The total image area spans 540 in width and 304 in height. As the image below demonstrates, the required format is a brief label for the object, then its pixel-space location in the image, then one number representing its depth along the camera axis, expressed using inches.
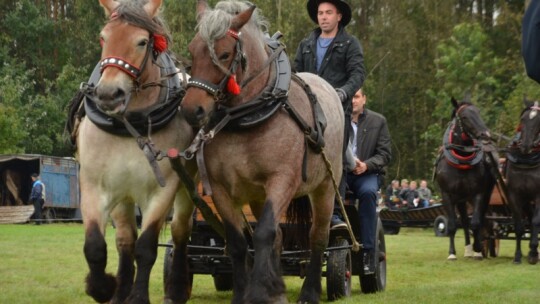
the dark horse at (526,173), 886.1
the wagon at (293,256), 529.3
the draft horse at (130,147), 409.7
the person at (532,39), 220.6
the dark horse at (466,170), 889.3
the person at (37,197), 1892.4
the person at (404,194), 1886.8
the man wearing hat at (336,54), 533.0
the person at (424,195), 1847.3
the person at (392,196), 1929.1
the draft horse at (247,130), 400.3
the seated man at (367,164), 571.6
